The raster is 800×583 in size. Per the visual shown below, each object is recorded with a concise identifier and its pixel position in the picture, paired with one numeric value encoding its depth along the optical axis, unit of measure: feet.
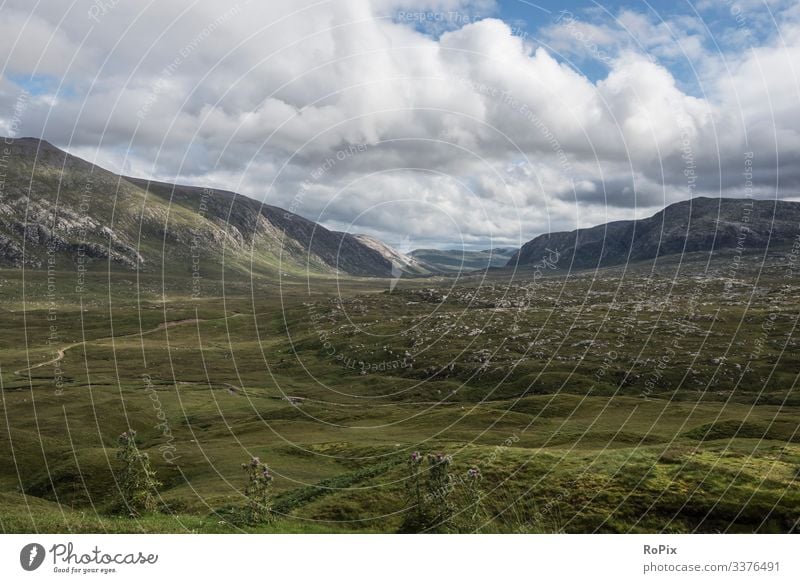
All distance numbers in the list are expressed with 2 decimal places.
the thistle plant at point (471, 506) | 101.40
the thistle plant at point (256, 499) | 108.26
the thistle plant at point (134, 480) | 127.20
